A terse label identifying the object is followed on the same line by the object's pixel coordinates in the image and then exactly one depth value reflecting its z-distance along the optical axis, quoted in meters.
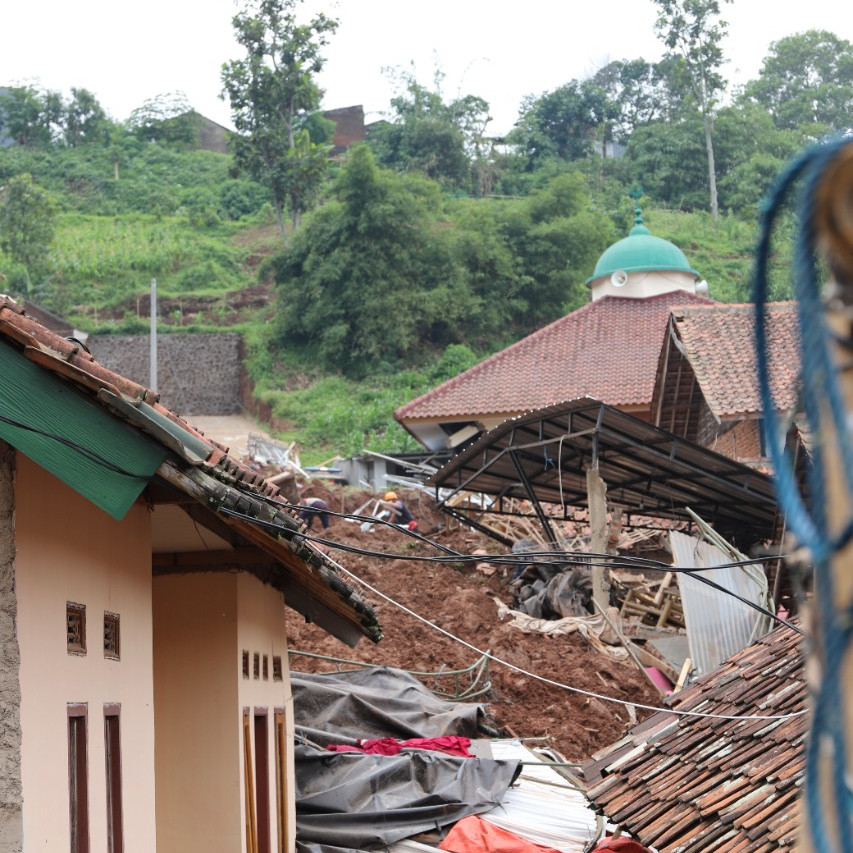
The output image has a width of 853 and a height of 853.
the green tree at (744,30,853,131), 86.38
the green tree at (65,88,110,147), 78.12
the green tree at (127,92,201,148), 81.81
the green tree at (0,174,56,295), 54.19
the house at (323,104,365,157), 78.81
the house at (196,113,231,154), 85.00
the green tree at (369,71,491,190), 70.12
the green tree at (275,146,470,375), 49.59
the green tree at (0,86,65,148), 77.06
